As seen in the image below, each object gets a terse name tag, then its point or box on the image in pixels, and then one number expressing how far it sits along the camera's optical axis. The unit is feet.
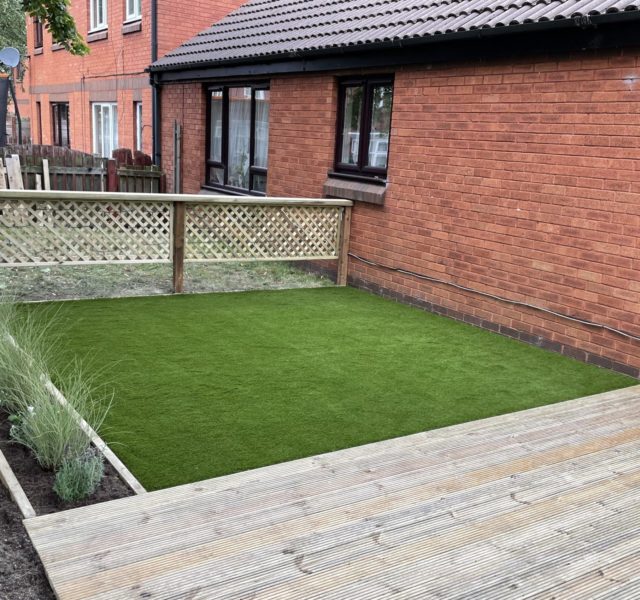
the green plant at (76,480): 10.40
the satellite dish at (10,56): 46.77
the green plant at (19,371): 12.69
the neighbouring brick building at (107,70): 46.85
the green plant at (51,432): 11.21
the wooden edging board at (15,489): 9.93
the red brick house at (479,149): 18.69
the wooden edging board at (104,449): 11.13
